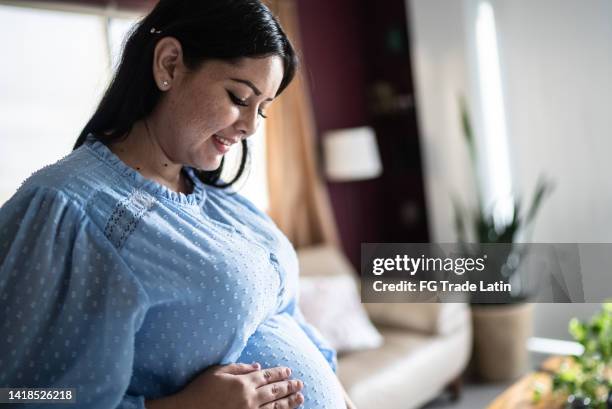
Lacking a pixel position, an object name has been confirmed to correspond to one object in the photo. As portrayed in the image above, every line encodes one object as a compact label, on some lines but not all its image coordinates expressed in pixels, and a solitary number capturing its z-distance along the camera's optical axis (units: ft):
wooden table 5.96
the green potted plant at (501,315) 8.78
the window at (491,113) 10.27
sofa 6.75
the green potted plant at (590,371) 5.69
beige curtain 9.69
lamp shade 9.94
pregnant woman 2.19
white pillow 7.49
